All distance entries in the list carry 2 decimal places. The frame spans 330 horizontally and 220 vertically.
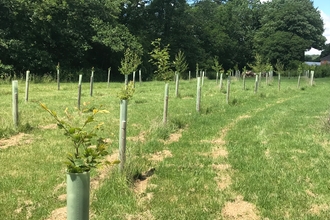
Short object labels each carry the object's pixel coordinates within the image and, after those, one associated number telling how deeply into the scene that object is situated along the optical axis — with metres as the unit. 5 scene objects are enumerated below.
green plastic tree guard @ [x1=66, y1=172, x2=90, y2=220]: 2.36
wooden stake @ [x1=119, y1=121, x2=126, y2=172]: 4.91
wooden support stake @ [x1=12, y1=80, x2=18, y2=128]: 7.74
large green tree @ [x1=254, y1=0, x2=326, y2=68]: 55.56
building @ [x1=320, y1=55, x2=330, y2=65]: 74.75
